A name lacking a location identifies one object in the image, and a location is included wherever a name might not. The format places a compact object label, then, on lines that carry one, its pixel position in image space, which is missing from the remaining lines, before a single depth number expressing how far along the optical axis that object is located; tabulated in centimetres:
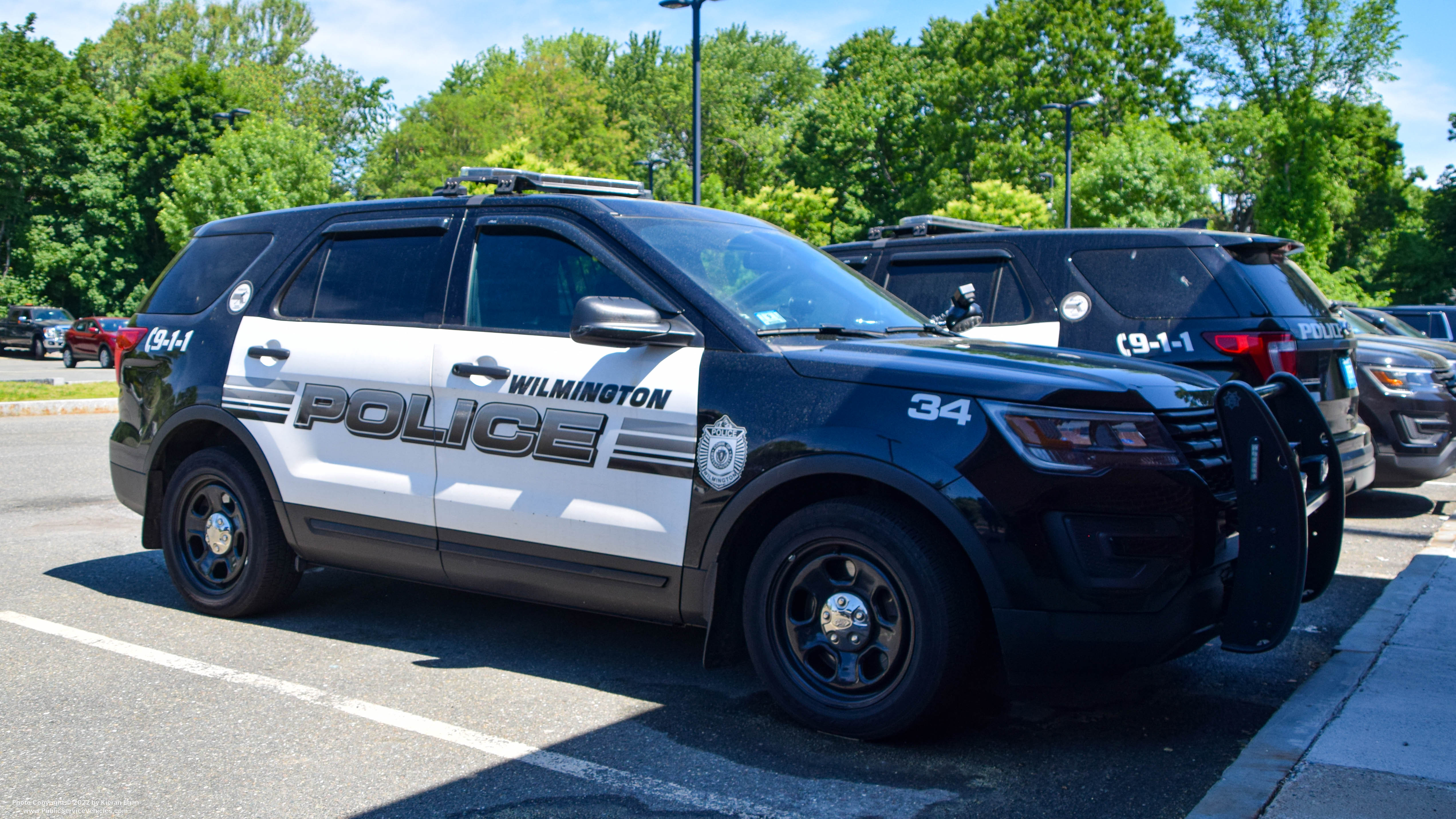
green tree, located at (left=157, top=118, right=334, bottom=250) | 3997
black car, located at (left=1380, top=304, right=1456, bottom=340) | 1811
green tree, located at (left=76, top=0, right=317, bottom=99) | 6944
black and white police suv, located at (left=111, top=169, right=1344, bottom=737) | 353
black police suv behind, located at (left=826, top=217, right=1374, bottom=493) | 661
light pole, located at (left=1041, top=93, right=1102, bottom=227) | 3155
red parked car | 3300
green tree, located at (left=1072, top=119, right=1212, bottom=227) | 3897
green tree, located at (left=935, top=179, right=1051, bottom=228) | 3438
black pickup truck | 3806
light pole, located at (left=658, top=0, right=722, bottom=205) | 1827
